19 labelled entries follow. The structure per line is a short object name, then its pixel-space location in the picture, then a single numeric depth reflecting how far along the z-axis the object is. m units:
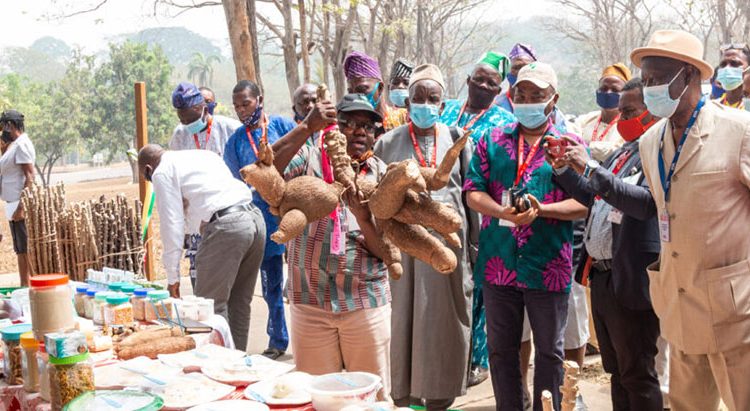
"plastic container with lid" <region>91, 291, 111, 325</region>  3.37
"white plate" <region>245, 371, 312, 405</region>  2.37
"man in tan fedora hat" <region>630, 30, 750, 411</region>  2.94
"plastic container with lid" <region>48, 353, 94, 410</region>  2.34
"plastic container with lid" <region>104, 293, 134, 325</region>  3.28
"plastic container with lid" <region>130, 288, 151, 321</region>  3.46
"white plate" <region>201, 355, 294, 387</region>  2.61
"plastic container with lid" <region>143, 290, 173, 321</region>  3.42
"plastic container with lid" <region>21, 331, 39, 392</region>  2.65
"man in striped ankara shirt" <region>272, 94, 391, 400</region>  3.20
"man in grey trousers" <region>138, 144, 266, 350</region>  4.31
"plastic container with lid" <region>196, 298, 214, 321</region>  3.49
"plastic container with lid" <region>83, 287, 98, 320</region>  3.54
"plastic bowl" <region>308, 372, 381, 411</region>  2.21
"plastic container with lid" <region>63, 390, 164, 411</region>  2.27
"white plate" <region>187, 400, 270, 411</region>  2.30
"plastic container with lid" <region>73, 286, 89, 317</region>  3.63
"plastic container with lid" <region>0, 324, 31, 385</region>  2.79
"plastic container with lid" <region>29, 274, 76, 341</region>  2.51
